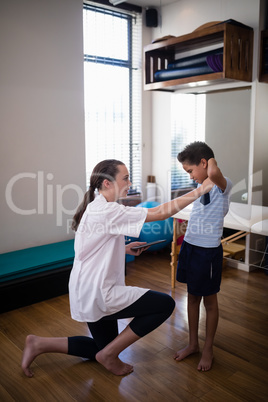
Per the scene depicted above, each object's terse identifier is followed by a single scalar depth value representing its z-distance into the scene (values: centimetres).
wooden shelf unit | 306
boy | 198
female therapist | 185
